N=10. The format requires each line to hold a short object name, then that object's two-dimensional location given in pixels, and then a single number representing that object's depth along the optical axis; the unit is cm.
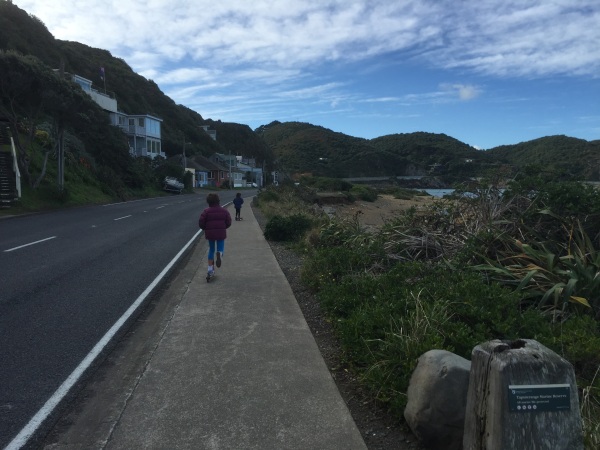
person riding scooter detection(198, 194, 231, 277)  951
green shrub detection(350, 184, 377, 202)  5100
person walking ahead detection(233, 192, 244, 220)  2236
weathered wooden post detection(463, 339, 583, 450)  275
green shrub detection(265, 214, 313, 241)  1539
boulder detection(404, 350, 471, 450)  350
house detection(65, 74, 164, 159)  6581
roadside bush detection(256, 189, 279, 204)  3376
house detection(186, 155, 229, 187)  8369
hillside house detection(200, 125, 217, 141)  12230
